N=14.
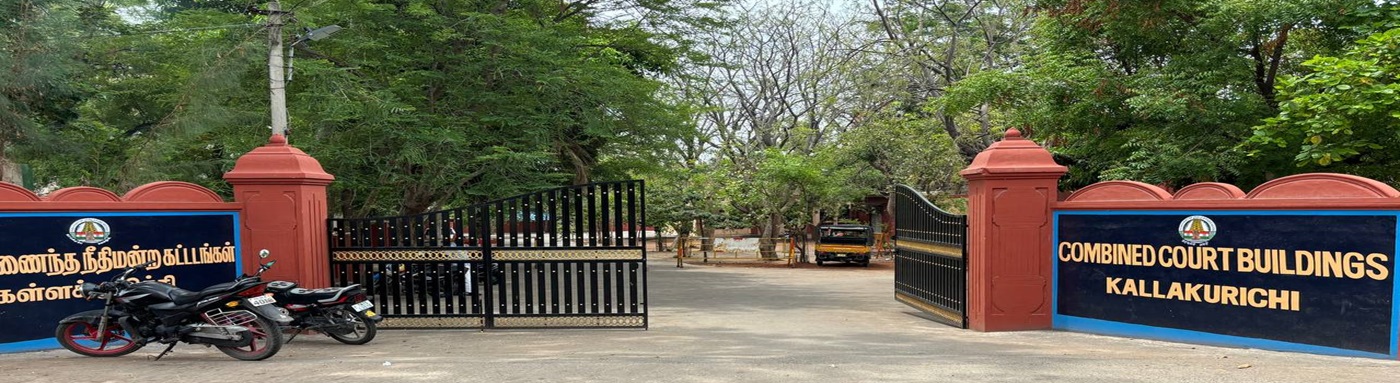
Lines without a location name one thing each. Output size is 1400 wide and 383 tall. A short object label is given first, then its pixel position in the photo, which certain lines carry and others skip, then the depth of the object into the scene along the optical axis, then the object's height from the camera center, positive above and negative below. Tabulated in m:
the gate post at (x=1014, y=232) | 8.55 -0.64
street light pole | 10.48 +1.57
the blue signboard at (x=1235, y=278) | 6.48 -1.01
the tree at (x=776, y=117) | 27.36 +2.49
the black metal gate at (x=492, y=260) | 8.80 -0.83
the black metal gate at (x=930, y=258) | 9.38 -1.08
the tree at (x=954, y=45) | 22.83 +3.90
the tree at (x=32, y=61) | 12.12 +2.12
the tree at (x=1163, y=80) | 11.12 +1.36
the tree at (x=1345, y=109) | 8.67 +0.65
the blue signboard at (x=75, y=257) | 7.14 -0.60
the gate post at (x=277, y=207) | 8.38 -0.18
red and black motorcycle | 6.89 -1.11
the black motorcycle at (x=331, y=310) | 7.71 -1.20
